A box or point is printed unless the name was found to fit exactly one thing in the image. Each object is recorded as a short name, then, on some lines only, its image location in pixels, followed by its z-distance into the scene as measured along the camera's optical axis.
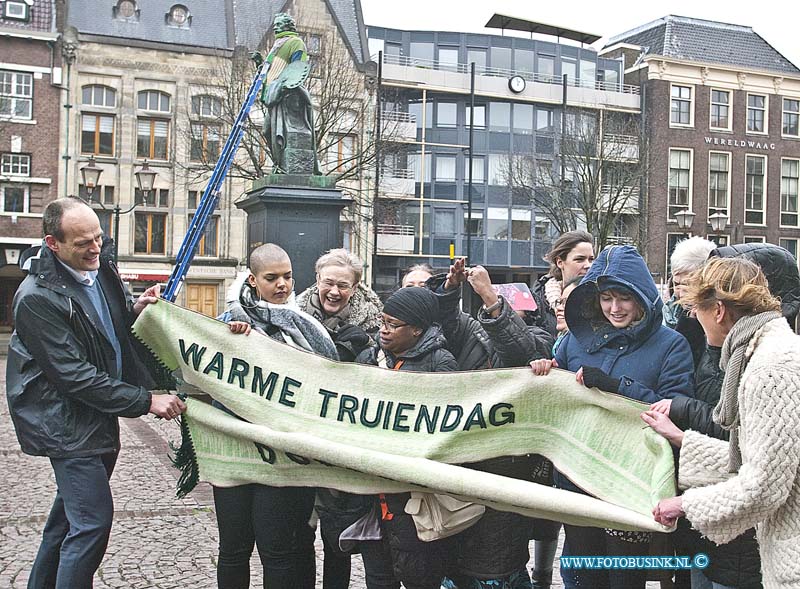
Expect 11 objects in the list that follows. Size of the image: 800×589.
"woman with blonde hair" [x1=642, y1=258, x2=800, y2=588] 2.79
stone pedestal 11.55
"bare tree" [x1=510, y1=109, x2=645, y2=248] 35.84
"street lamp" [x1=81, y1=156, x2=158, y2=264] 22.33
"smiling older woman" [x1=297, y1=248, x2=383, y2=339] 5.16
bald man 4.11
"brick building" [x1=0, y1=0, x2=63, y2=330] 35.72
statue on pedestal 12.27
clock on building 43.47
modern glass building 41.97
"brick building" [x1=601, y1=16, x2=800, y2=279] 44.00
